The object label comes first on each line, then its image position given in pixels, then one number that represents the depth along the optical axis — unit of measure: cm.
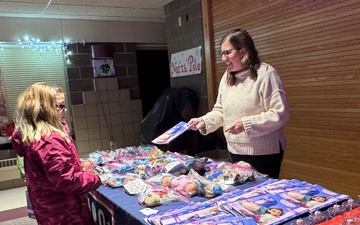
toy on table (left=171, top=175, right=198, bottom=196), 140
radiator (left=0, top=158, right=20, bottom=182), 421
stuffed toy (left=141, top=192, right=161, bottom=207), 131
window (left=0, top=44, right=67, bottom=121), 439
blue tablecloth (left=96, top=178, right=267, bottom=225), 128
